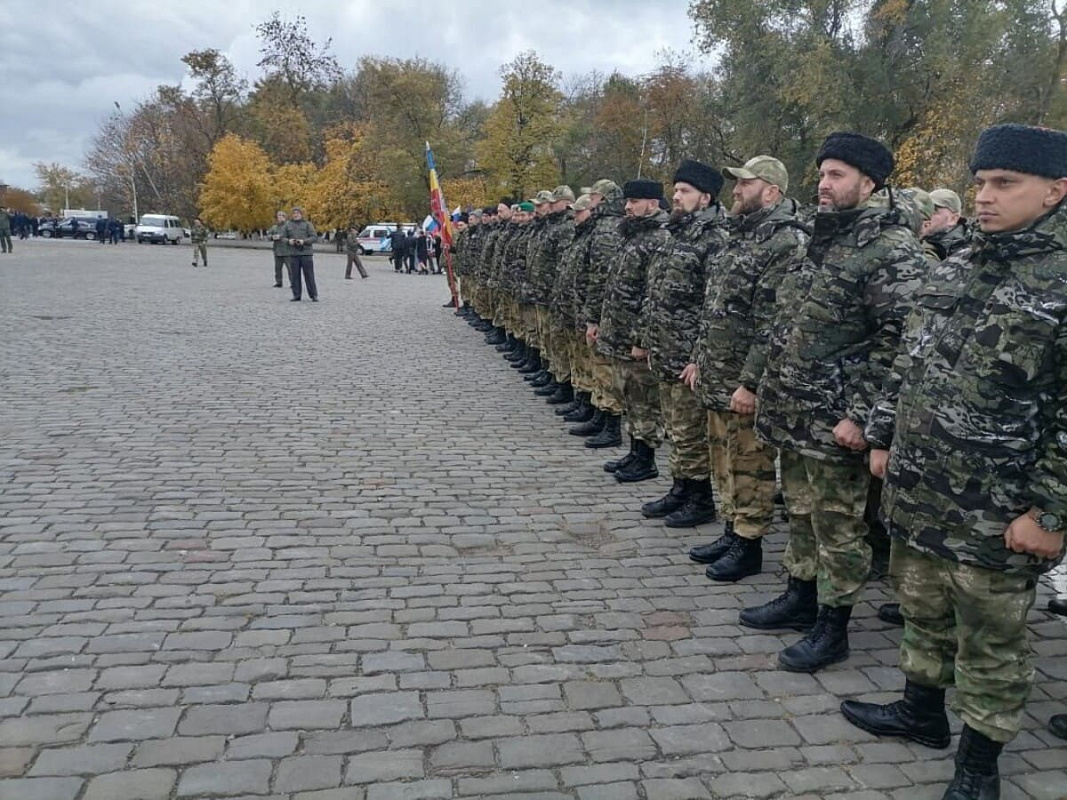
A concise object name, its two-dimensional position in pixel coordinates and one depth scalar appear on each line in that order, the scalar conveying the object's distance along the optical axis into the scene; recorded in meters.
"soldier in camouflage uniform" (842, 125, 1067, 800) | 2.63
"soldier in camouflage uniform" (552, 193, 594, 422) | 7.89
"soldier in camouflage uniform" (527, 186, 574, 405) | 9.11
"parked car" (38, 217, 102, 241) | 57.12
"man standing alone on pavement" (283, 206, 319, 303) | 17.62
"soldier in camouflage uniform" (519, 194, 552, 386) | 9.87
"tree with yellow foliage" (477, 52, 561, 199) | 42.31
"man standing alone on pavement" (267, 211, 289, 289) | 18.07
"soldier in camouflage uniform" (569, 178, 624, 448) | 7.36
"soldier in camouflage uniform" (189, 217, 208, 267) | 30.89
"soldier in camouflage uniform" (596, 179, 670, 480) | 6.39
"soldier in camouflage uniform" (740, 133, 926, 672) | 3.52
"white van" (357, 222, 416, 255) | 44.22
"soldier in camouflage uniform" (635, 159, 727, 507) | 5.41
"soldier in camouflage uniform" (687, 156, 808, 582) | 4.41
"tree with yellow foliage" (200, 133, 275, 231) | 48.28
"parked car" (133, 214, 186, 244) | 52.44
